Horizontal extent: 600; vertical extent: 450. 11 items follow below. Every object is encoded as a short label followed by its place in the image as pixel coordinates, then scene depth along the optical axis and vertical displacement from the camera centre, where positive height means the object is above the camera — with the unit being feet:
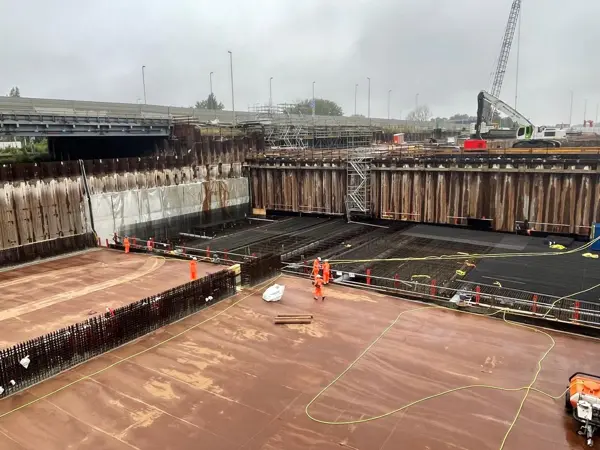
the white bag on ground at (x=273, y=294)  49.83 -16.51
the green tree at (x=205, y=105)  402.03 +36.45
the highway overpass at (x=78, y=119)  81.46 +5.90
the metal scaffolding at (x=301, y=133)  142.51 +3.37
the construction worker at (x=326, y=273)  55.98 -16.19
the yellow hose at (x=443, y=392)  29.30 -17.99
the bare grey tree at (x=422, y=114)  579.89 +33.56
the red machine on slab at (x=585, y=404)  26.61 -16.07
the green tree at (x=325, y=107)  453.00 +35.87
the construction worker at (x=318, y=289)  51.24 -16.58
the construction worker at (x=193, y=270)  56.95 -15.73
